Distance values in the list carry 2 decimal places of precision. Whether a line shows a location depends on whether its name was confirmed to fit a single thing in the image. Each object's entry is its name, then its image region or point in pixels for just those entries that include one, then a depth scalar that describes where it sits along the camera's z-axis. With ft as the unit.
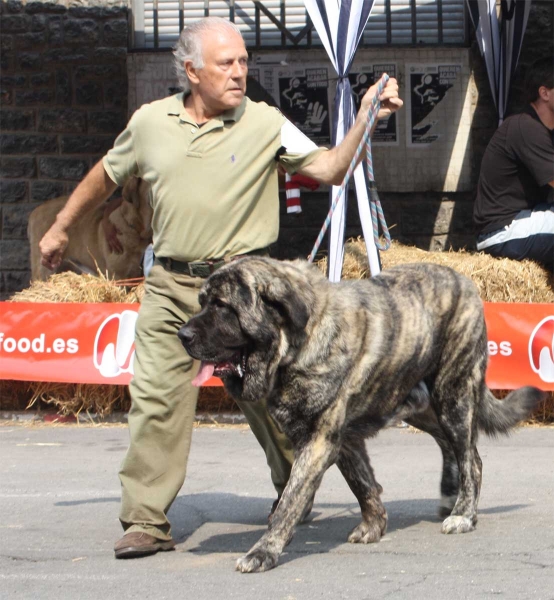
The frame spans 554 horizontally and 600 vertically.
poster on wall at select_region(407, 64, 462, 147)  79.71
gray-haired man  31.76
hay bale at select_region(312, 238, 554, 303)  58.59
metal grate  80.33
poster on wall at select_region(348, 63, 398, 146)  79.51
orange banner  54.29
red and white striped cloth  63.29
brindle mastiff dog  29.04
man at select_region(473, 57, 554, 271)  60.75
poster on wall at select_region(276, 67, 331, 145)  79.97
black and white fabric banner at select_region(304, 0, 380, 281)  57.93
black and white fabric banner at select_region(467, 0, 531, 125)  72.95
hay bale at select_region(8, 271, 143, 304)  58.29
